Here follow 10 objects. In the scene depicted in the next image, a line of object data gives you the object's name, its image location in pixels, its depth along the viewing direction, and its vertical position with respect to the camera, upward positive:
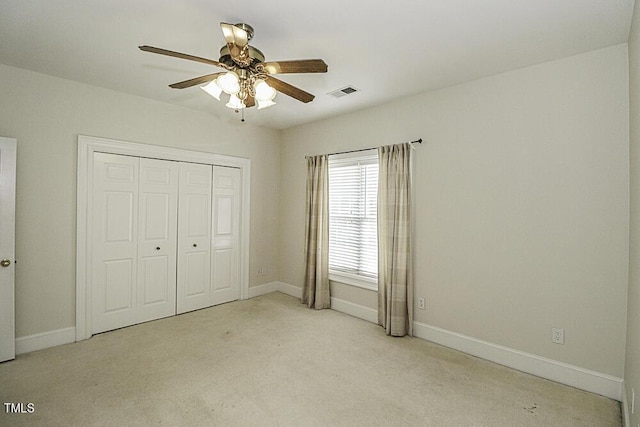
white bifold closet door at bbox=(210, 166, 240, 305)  4.51 -0.36
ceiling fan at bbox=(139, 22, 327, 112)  1.87 +0.96
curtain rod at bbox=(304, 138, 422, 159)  3.47 +0.84
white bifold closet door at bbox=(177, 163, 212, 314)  4.15 -0.37
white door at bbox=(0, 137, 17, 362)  2.79 -0.34
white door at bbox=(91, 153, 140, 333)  3.46 -0.35
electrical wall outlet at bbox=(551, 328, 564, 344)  2.59 -1.02
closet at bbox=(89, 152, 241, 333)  3.52 -0.35
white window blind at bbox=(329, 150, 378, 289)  4.02 -0.08
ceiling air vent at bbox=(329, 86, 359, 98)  3.34 +1.37
